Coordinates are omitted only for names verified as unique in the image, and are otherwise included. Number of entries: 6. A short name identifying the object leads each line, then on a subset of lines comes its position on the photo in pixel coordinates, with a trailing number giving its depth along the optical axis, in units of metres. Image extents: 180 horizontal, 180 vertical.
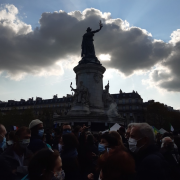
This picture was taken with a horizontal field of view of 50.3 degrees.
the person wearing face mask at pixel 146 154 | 3.04
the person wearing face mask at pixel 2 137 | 4.95
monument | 24.02
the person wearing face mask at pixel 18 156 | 3.48
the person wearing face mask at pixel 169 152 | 5.17
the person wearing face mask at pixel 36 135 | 4.66
